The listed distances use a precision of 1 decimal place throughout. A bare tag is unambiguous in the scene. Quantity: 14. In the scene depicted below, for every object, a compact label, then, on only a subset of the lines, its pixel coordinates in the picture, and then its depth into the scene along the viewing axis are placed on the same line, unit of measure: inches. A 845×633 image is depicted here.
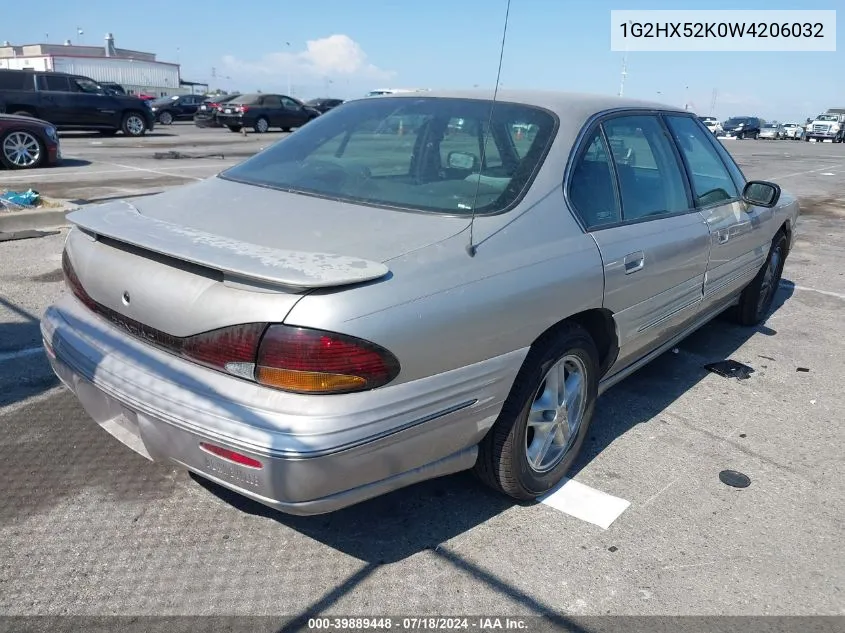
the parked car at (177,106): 1251.8
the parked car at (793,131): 2009.1
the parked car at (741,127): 1898.4
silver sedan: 83.3
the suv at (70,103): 741.9
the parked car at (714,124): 1937.7
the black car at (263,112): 1047.6
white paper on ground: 116.6
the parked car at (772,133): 1971.0
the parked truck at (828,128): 1910.7
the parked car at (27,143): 464.1
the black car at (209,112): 1103.0
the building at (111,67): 2375.7
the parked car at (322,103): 1368.1
